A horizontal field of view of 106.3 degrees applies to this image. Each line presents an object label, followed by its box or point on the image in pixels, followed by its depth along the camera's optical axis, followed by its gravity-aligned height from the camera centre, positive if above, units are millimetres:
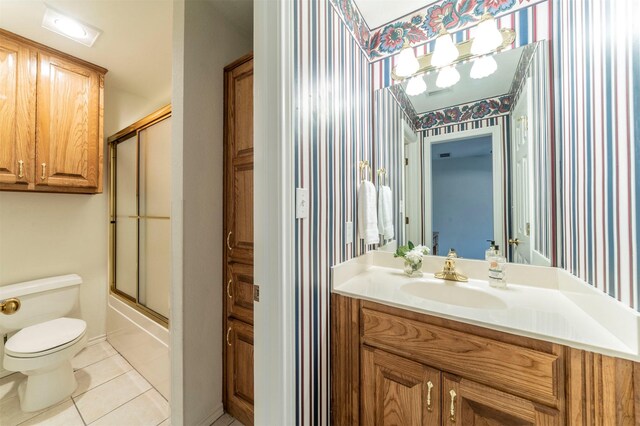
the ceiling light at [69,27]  1426 +1199
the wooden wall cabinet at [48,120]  1542 +686
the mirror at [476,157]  1183 +319
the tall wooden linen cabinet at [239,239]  1341 -146
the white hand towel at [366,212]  1354 +6
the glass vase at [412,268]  1354 -317
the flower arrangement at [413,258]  1354 -257
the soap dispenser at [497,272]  1166 -294
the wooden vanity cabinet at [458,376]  657 -550
